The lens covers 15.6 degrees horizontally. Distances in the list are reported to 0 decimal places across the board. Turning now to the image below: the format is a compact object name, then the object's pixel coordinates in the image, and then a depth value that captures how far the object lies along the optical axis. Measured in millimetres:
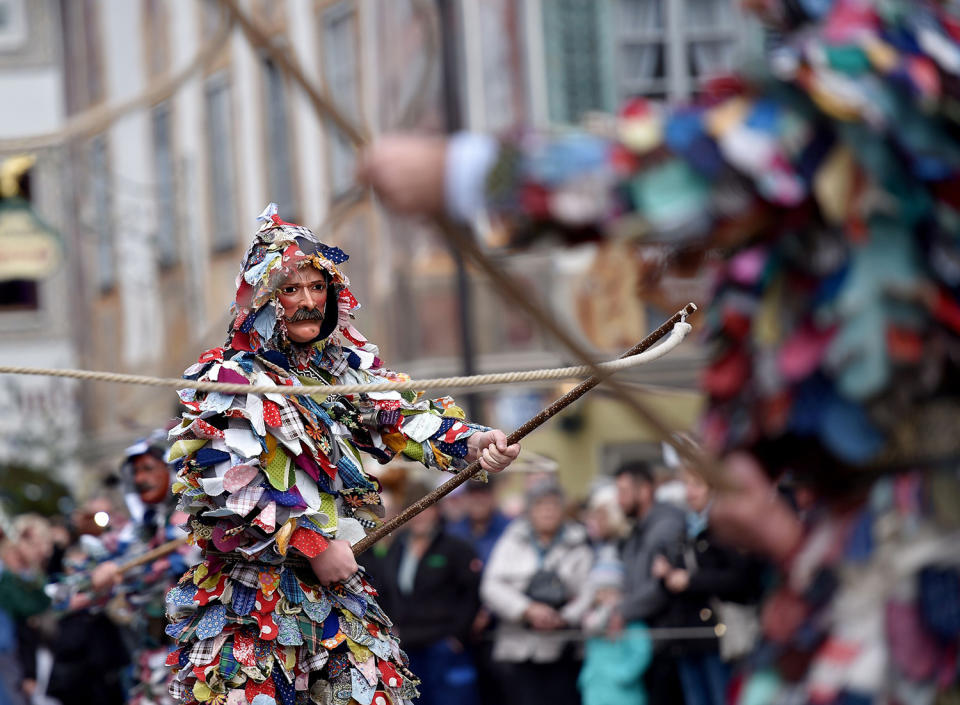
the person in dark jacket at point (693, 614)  15509
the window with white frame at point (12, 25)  55914
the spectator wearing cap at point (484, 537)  17663
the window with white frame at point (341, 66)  35682
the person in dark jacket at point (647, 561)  15895
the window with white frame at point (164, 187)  42158
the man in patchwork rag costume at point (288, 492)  10562
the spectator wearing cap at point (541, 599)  17053
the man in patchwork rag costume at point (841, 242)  6009
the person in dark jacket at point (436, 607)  17365
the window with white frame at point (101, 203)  44981
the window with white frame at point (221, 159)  40049
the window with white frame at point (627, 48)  33245
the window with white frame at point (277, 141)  37910
